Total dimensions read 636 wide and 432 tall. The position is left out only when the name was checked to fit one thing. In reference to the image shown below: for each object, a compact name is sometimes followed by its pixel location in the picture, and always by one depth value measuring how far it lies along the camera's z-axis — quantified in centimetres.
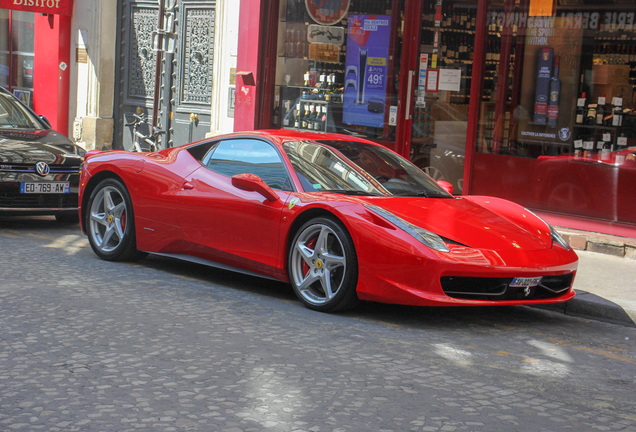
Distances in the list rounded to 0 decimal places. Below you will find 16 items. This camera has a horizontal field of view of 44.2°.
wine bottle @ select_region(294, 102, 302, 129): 1230
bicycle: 1377
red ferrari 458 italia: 516
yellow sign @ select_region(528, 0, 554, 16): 939
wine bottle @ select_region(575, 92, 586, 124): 909
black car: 810
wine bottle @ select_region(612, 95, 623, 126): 873
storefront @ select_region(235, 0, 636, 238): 890
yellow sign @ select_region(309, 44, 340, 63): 1168
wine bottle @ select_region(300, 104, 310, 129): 1219
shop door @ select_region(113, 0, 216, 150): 1448
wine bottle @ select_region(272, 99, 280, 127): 1261
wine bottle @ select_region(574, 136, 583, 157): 917
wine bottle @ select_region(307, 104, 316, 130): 1207
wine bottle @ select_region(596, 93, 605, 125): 891
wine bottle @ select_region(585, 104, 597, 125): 900
